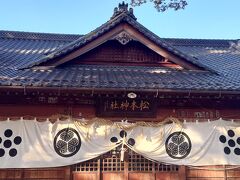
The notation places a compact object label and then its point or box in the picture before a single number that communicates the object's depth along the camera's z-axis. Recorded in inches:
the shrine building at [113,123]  225.8
